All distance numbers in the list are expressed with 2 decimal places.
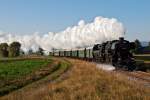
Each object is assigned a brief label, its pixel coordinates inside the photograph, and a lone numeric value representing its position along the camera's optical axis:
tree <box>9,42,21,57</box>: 112.51
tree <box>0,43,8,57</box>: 116.60
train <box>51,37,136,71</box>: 23.92
